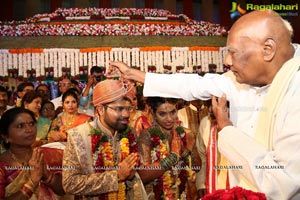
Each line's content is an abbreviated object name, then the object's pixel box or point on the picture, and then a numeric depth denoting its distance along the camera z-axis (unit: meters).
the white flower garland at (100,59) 7.14
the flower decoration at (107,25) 7.46
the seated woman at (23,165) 2.88
